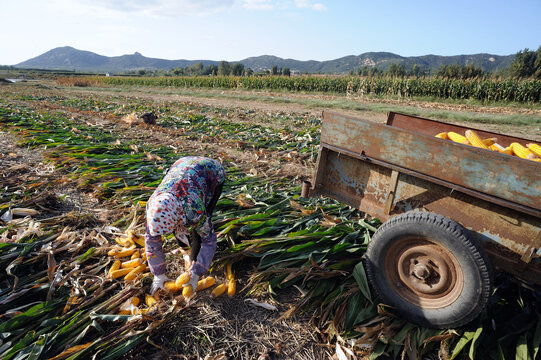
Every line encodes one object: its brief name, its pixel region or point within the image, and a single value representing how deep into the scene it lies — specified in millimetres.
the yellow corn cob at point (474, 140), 2698
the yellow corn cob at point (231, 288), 2576
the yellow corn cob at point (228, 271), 2717
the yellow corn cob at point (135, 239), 3084
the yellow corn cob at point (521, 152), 2453
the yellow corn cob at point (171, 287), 2402
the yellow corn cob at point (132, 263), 2730
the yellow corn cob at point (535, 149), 2559
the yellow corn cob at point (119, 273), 2617
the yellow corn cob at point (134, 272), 2577
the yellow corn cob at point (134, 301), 2344
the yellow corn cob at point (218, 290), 2523
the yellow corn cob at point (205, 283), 2553
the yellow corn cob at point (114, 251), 2906
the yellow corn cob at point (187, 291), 2357
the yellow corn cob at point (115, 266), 2665
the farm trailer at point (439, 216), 1802
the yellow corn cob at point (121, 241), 3061
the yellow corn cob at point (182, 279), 2422
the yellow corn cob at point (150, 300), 2328
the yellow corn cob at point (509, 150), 2636
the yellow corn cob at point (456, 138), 2859
